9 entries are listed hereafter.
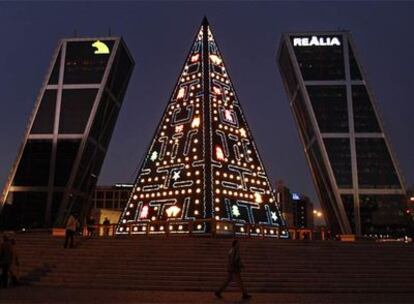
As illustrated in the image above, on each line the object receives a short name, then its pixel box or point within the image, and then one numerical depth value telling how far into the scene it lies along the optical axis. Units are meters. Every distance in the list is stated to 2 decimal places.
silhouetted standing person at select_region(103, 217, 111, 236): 28.22
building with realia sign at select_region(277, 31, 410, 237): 60.28
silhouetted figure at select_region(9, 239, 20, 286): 15.79
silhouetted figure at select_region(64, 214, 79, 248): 20.11
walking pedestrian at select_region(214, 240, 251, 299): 13.12
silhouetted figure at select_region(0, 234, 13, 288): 14.97
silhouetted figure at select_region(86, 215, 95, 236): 27.27
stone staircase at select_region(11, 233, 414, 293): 16.02
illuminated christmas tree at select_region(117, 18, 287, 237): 27.44
